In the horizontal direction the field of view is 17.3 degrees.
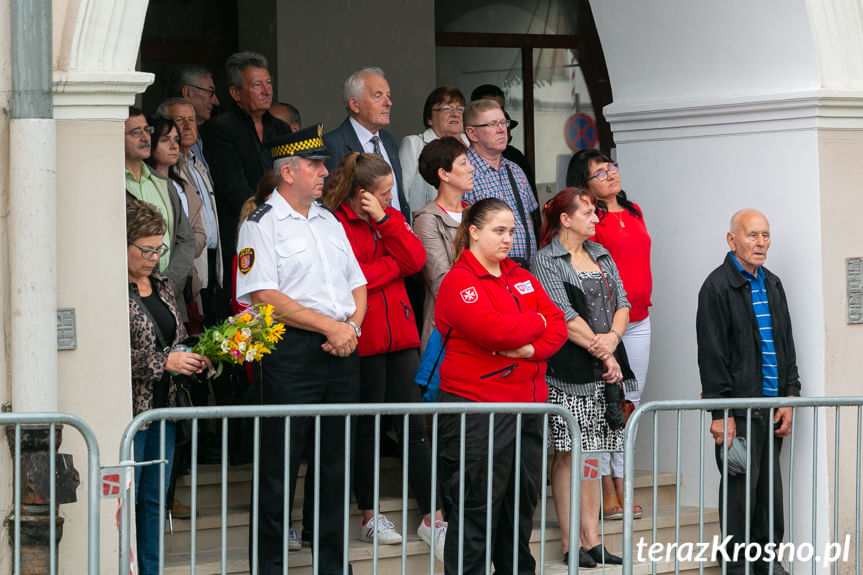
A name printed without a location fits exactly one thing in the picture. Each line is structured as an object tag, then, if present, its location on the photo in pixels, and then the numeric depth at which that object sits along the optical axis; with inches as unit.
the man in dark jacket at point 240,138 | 593.0
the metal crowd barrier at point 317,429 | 384.5
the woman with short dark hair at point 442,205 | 540.5
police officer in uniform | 480.6
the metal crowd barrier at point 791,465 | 435.8
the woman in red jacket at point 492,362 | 475.5
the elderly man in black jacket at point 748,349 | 569.4
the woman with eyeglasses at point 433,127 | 596.9
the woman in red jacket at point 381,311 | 516.9
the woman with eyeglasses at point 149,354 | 469.5
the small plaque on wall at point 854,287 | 596.6
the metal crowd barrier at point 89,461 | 376.7
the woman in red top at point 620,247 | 580.5
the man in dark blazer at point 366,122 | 567.4
